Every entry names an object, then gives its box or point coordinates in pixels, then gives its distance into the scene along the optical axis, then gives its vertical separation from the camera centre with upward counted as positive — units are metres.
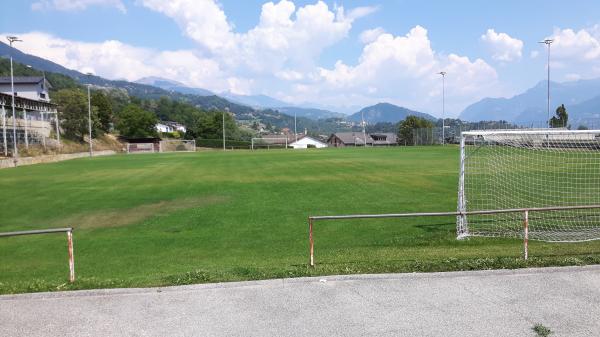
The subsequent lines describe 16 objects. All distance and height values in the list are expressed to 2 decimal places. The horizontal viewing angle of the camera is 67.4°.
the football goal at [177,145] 98.88 -0.20
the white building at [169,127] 152.02 +6.16
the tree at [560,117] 64.11 +3.19
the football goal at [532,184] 11.27 -1.79
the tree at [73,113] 78.69 +5.68
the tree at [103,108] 94.96 +8.03
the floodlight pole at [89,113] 68.84 +5.12
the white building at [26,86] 84.50 +11.35
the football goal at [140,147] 93.44 -0.52
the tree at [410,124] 104.74 +4.25
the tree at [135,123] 104.56 +5.11
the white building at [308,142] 158.25 +0.23
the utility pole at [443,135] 69.83 +0.90
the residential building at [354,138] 147.88 +1.28
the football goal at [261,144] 104.73 -0.21
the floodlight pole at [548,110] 57.66 +3.90
